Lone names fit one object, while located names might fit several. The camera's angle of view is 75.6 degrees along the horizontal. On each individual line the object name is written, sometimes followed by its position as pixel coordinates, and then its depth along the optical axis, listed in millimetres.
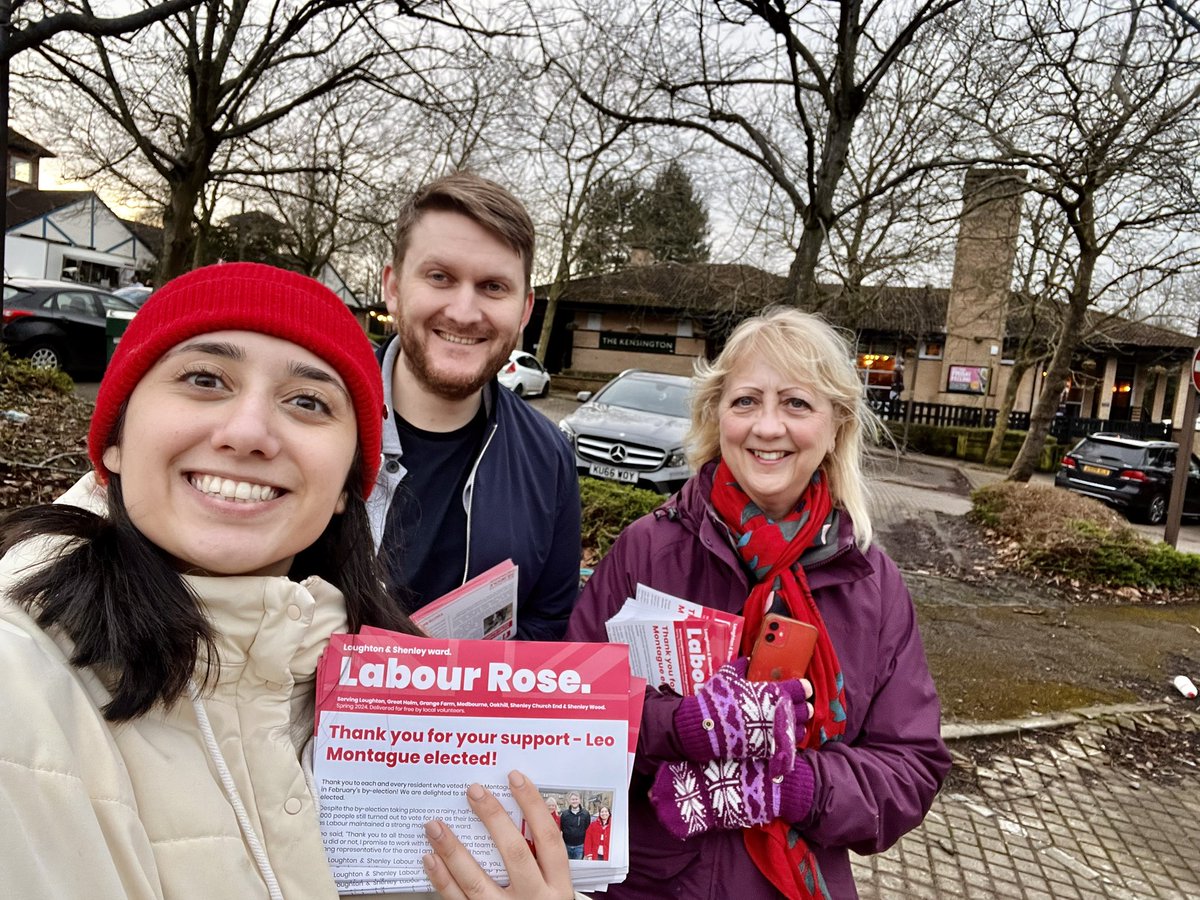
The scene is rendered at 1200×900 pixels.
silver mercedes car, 8938
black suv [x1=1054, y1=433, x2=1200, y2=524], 15250
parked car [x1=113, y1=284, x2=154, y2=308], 17205
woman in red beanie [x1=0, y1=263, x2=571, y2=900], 916
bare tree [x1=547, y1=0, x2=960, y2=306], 6836
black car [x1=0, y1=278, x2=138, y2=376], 12898
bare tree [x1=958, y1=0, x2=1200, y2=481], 6582
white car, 22109
